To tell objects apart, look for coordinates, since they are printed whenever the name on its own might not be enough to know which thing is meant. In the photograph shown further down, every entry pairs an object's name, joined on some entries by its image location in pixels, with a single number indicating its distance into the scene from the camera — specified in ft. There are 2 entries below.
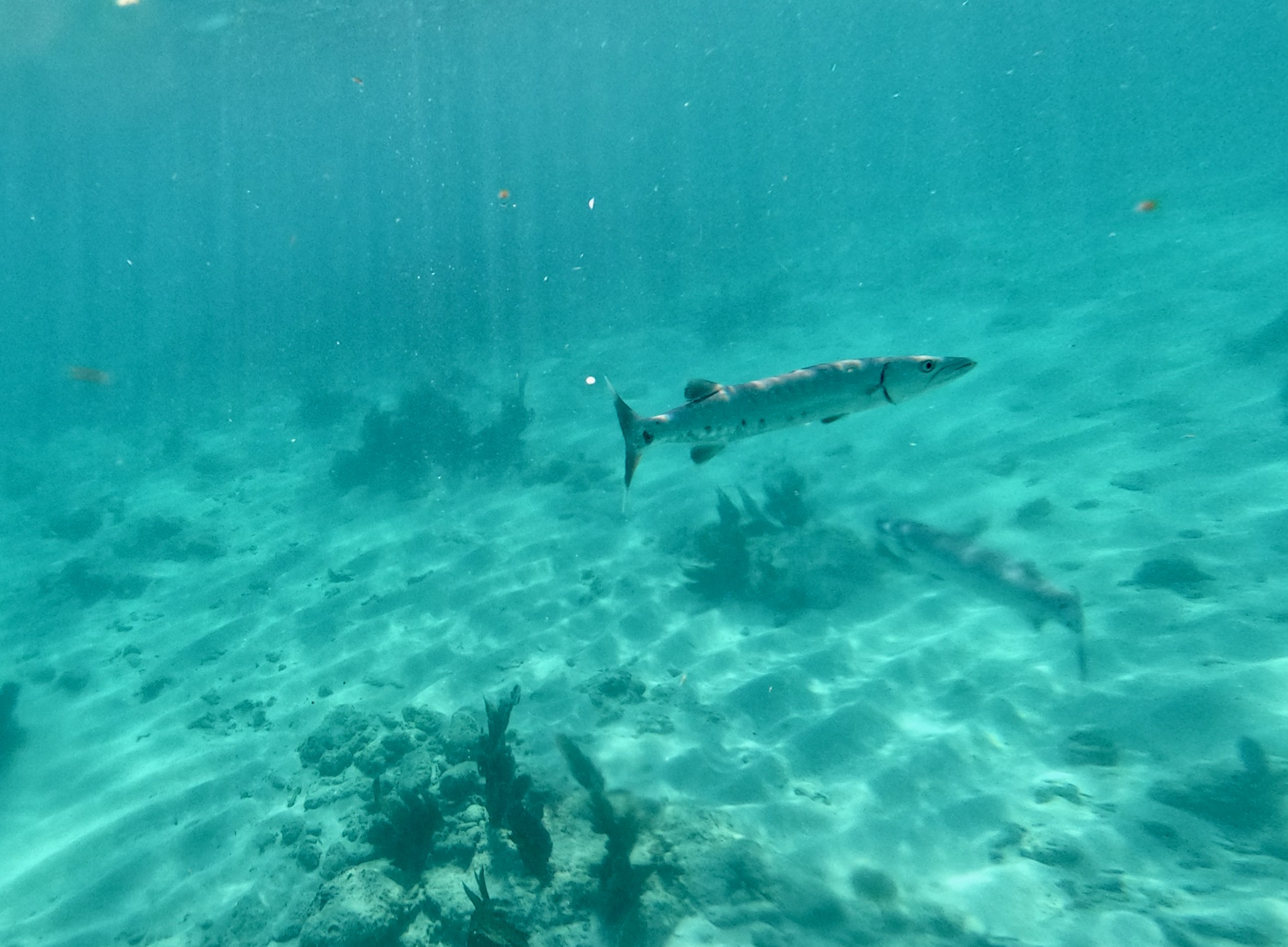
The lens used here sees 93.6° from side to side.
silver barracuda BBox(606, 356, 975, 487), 13.62
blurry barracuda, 20.01
